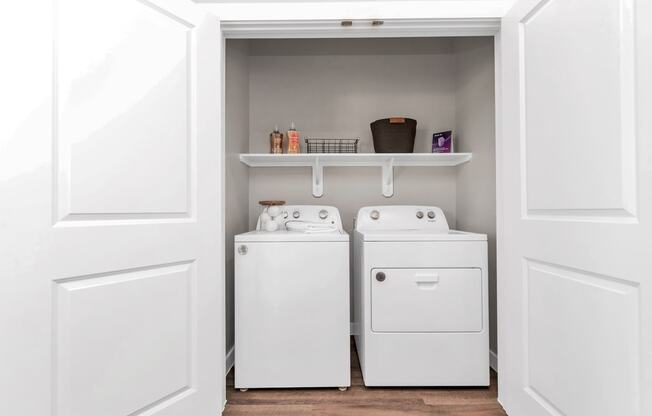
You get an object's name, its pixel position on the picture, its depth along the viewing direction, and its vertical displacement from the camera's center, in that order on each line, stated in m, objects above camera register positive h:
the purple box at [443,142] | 2.22 +0.46
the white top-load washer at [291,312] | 1.69 -0.51
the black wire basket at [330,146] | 2.33 +0.45
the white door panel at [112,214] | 0.94 -0.01
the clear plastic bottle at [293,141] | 2.20 +0.46
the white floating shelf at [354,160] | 2.16 +0.34
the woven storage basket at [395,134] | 2.18 +0.50
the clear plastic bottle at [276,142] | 2.23 +0.46
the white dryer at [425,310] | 1.70 -0.50
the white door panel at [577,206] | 0.85 +0.01
